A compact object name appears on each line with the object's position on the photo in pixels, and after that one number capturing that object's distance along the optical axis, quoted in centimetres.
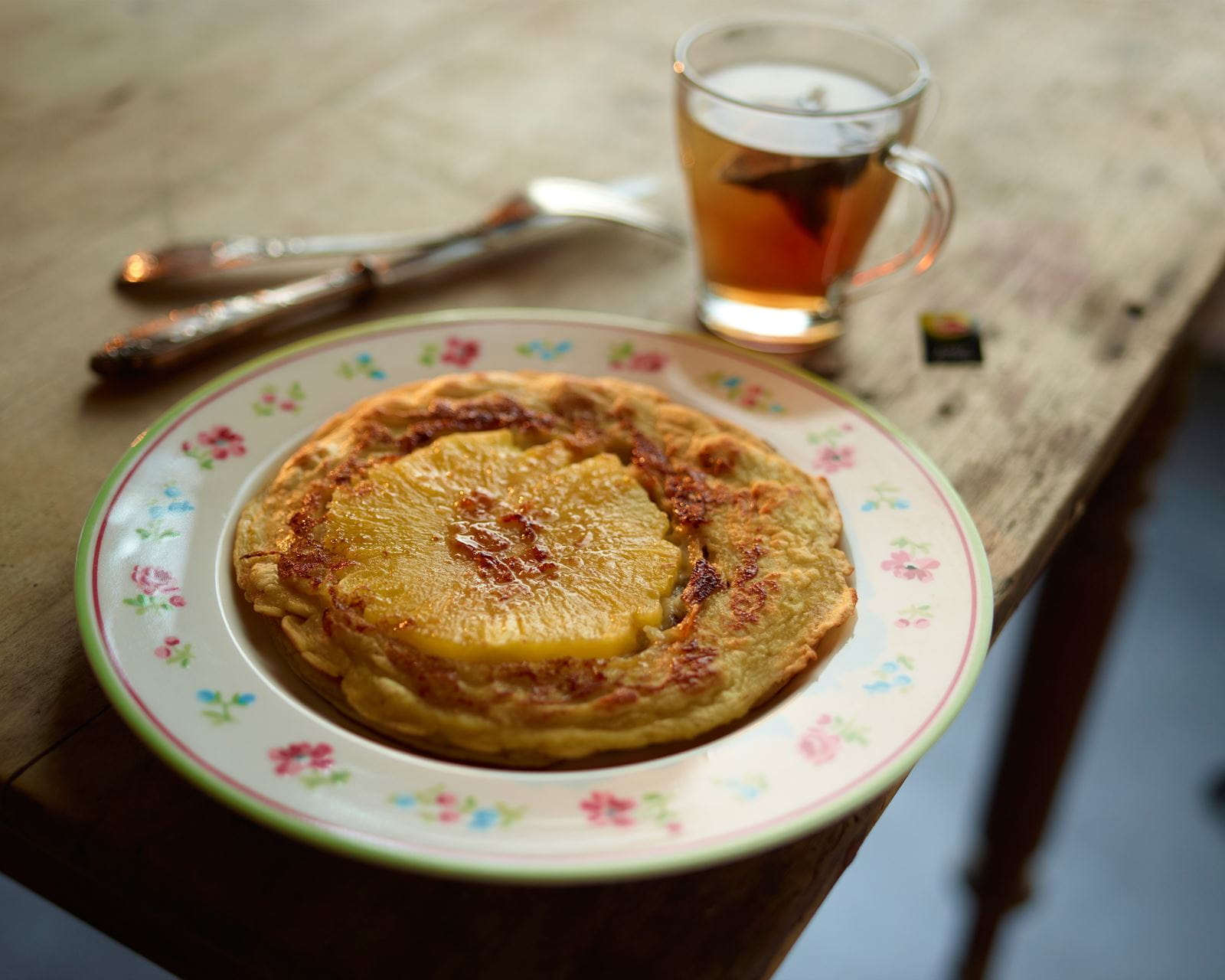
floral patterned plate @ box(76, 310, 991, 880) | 53
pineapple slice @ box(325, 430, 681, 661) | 58
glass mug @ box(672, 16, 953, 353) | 71
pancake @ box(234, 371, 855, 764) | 57
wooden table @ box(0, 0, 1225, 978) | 55
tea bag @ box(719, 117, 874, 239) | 71
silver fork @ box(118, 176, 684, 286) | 76
